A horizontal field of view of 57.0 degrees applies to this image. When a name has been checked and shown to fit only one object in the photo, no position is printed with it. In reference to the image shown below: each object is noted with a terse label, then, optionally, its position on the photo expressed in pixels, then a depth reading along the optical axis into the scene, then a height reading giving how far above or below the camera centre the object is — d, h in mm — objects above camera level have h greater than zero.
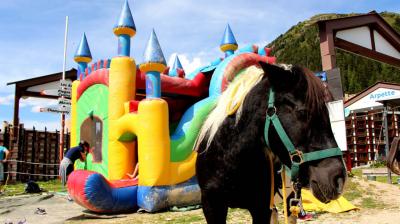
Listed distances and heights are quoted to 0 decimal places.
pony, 2076 +9
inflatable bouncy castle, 7934 +438
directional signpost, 11969 +1682
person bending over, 9250 -285
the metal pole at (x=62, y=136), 12762 +383
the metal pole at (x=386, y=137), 11403 +117
